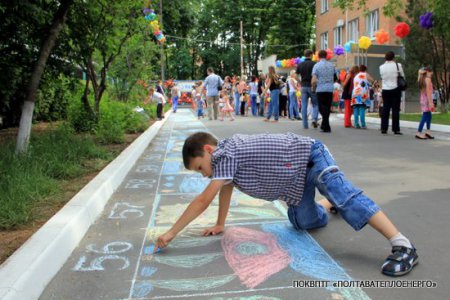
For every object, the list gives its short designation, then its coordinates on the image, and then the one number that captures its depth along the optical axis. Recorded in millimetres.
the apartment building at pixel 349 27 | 23078
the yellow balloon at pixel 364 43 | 18000
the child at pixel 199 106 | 20588
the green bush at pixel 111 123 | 10234
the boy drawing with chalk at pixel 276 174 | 3338
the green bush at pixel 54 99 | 10656
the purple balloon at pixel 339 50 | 24688
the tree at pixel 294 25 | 52094
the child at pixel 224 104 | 18675
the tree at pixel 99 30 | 9680
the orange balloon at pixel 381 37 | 19984
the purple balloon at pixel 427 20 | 16125
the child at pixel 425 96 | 10273
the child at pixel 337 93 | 21156
